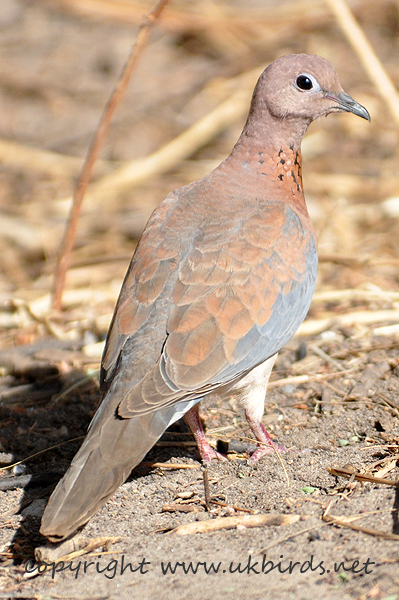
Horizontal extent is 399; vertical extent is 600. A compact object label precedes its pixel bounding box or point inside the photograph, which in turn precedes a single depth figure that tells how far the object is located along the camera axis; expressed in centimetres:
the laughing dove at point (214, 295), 589
